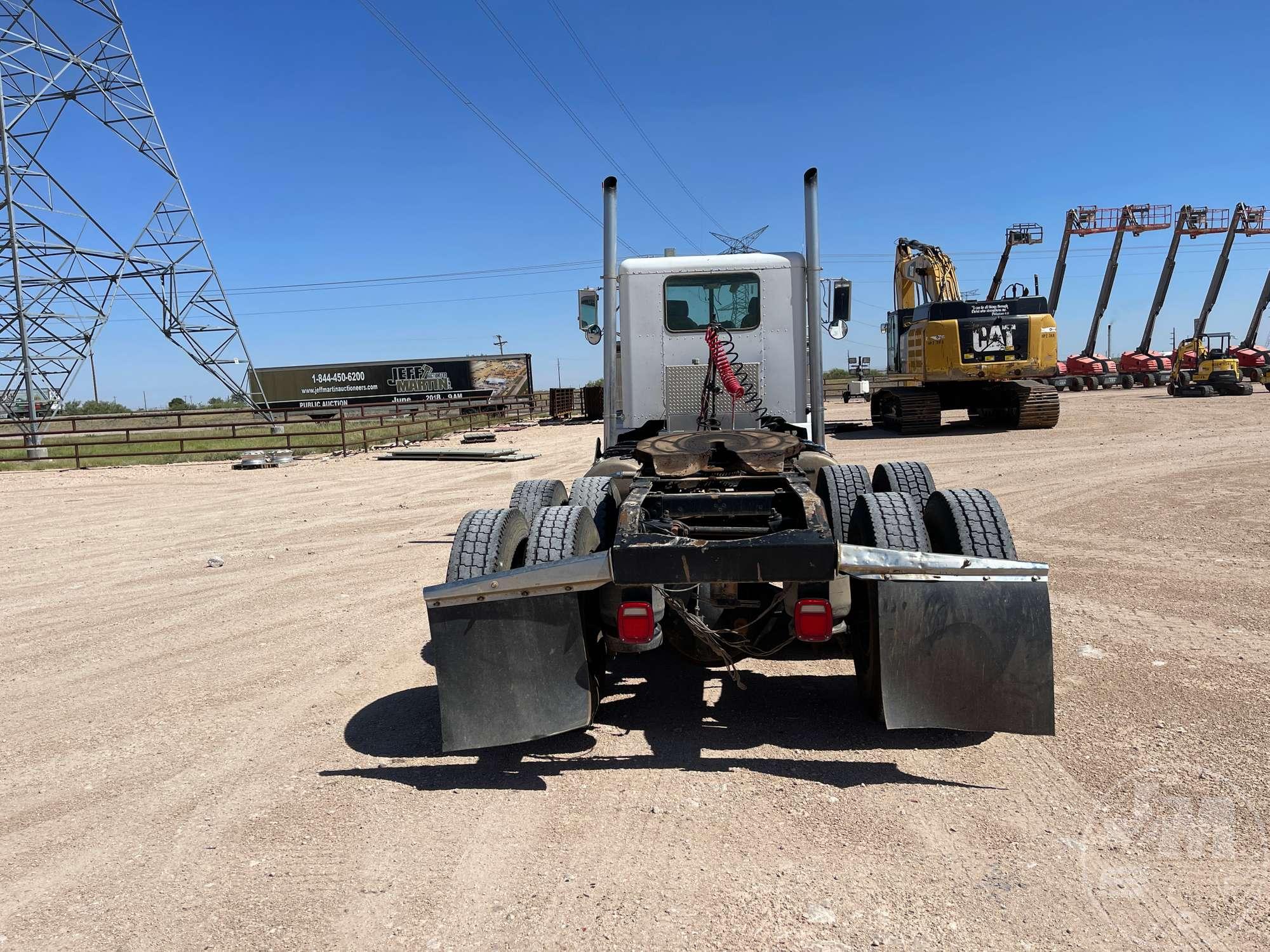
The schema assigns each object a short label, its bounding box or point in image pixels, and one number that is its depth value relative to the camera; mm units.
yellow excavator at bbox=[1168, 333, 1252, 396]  31312
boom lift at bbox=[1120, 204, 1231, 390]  43094
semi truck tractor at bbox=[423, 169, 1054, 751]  3537
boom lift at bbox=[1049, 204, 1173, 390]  56312
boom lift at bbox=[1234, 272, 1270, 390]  36812
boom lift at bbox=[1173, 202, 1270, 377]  54062
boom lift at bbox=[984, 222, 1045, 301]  53281
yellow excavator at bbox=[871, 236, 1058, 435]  20453
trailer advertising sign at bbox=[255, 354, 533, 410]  43250
